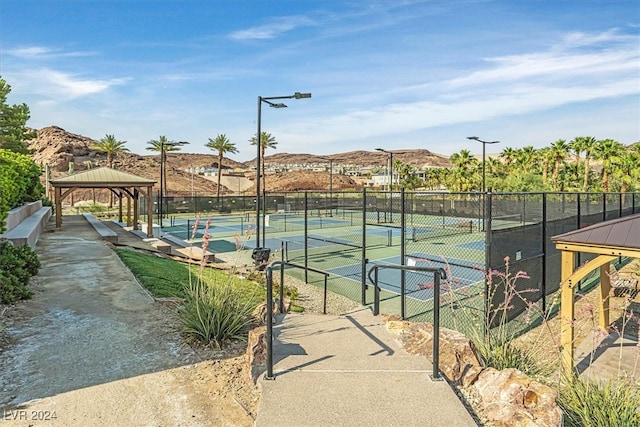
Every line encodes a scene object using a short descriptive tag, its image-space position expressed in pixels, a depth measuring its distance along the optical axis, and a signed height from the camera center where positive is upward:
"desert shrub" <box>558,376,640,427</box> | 3.67 -1.77
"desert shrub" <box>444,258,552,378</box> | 4.76 -1.70
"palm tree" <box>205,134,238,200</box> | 68.06 +8.58
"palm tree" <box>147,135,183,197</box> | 51.07 +6.51
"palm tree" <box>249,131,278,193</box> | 65.72 +8.84
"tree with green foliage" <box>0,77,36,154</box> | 25.34 +4.46
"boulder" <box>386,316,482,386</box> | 4.38 -1.58
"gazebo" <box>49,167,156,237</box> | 20.31 +0.84
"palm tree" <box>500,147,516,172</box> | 57.75 +5.93
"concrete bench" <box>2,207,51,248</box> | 9.94 -0.80
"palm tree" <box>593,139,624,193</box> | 39.84 +4.22
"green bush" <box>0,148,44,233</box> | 10.09 +0.70
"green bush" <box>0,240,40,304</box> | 6.67 -1.21
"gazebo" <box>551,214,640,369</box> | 6.70 -0.74
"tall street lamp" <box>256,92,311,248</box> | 12.78 +2.97
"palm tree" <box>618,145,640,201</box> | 36.12 +2.64
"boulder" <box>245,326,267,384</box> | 4.42 -1.60
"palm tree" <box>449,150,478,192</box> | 57.34 +4.06
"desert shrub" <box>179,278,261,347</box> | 5.42 -1.46
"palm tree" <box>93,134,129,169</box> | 56.76 +7.11
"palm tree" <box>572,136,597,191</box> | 42.75 +5.37
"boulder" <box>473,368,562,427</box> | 3.51 -1.67
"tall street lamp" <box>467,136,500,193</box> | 28.42 +3.96
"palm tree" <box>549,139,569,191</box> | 45.62 +4.87
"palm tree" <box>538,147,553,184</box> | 47.47 +4.27
